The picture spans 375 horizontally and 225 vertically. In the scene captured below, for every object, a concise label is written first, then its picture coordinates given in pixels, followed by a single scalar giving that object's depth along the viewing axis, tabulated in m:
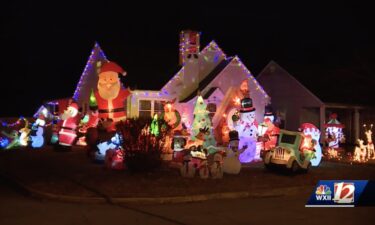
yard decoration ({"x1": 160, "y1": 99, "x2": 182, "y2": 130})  20.27
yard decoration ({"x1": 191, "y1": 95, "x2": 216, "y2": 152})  19.69
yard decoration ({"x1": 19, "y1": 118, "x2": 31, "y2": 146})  25.50
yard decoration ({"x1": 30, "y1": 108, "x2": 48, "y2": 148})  25.06
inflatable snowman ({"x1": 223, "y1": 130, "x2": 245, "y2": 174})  14.72
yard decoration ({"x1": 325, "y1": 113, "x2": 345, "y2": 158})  24.28
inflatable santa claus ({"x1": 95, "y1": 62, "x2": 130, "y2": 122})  19.20
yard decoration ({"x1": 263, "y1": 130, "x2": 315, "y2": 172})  14.98
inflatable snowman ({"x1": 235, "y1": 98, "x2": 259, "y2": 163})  18.94
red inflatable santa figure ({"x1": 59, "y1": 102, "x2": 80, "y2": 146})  21.31
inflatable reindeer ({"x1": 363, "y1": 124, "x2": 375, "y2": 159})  21.78
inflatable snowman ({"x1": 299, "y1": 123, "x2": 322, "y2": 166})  16.58
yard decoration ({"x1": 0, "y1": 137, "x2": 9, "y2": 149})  25.13
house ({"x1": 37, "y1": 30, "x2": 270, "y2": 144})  22.56
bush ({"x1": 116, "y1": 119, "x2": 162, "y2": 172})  13.73
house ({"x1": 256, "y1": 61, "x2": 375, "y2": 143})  28.23
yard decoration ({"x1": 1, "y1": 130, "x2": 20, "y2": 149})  25.31
